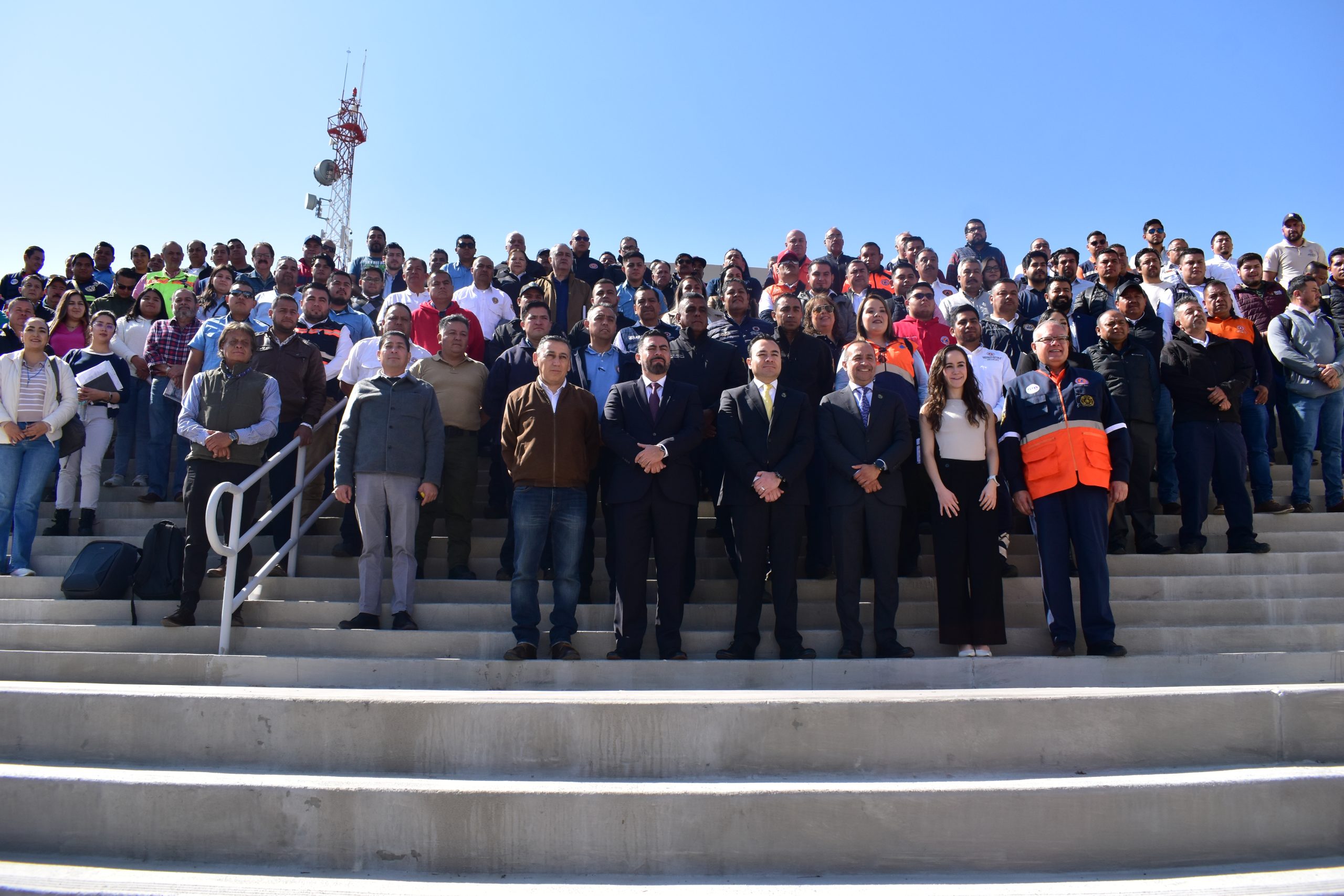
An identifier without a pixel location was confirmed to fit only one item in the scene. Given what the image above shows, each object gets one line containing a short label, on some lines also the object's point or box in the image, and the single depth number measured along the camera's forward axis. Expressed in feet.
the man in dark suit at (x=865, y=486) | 15.85
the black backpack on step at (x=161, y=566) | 17.51
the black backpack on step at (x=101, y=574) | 17.70
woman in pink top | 25.27
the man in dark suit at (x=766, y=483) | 15.89
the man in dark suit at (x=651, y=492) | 15.80
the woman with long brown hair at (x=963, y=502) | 15.94
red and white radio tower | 85.71
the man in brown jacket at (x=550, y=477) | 15.66
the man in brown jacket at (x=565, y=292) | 27.17
